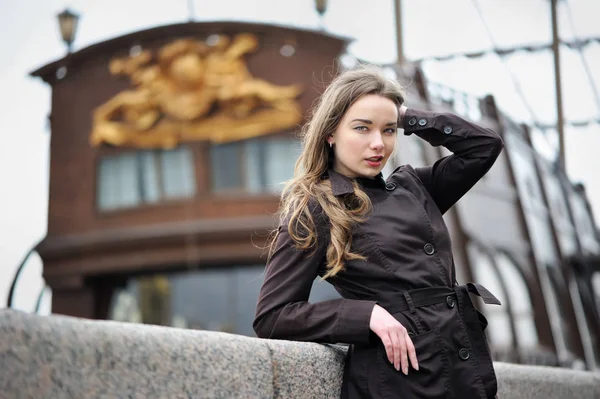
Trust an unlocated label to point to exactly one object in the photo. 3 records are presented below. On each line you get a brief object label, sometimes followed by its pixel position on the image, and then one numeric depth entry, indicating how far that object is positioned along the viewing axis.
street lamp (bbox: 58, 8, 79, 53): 22.42
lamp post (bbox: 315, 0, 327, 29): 21.30
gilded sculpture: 18.73
